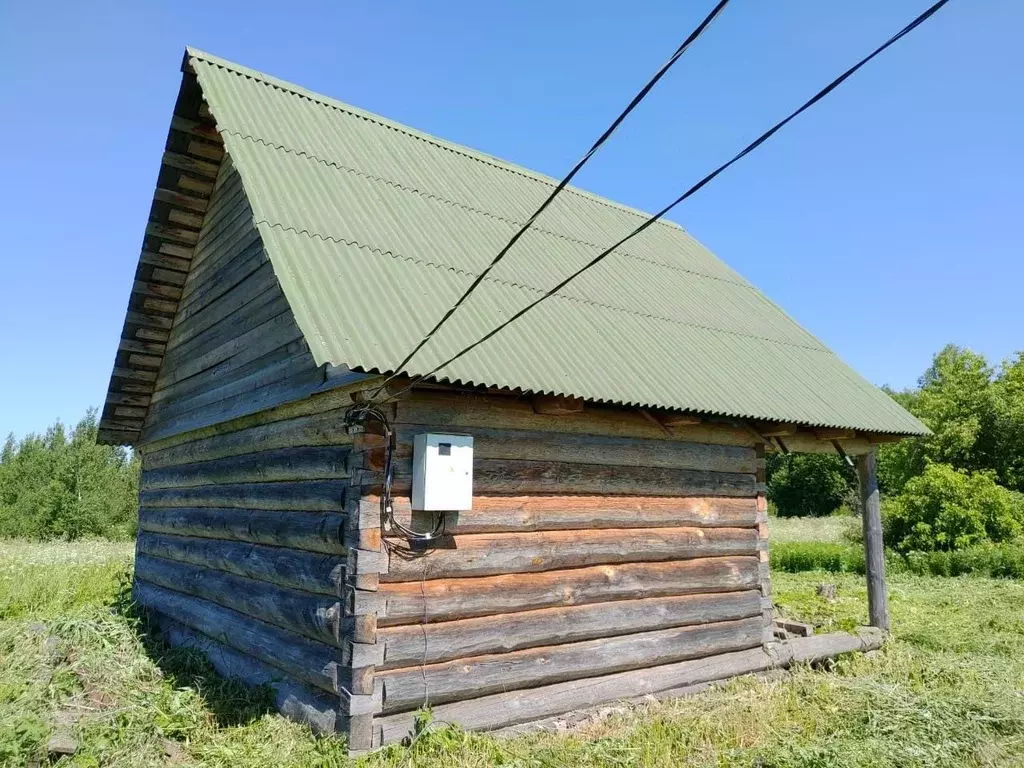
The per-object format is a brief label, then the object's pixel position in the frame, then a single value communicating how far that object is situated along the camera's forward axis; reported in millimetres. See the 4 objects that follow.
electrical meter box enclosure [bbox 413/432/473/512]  6008
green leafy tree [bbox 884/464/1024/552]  23353
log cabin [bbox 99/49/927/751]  6078
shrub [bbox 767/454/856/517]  55188
